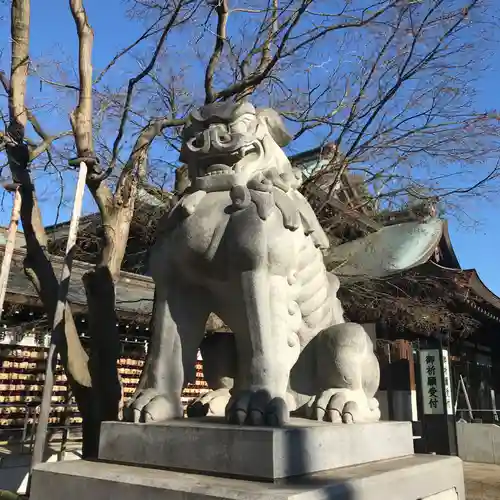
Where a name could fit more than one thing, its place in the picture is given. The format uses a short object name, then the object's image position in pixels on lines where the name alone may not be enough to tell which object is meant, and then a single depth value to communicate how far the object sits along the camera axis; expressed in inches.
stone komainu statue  88.0
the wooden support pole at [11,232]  157.9
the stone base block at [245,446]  70.7
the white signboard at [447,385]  311.3
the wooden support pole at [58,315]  122.0
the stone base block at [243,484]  66.2
